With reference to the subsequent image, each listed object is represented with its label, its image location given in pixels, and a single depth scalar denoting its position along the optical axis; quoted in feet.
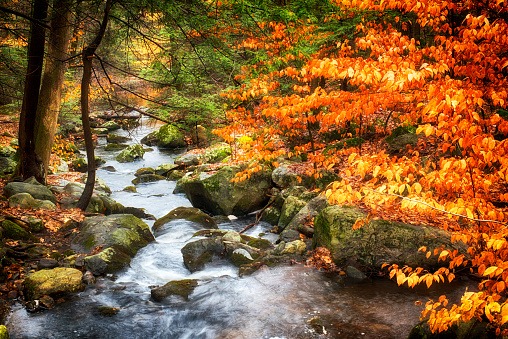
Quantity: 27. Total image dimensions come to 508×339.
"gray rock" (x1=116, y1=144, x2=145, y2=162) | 63.05
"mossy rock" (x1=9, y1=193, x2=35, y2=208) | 26.76
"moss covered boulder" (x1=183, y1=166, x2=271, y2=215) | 36.68
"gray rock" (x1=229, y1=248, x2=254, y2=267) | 24.75
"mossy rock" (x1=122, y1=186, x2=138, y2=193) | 45.53
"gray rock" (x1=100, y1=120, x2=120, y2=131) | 88.11
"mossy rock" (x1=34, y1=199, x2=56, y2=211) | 28.07
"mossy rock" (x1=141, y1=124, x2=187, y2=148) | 73.56
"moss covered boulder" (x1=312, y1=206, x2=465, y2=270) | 21.66
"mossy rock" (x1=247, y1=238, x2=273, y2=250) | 27.61
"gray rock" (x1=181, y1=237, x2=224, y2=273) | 24.94
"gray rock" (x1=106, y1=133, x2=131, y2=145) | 78.38
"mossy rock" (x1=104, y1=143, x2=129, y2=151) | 72.08
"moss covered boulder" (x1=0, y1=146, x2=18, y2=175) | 38.88
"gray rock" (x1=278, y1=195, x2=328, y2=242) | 28.33
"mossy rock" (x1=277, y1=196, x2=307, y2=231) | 31.77
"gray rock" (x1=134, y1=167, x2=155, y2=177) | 53.83
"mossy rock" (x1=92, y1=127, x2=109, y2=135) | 82.92
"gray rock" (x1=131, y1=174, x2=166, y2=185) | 49.98
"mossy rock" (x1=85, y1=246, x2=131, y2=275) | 21.86
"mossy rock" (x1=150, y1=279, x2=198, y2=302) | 20.15
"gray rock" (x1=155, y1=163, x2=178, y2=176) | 54.24
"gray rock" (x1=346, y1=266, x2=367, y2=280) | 21.56
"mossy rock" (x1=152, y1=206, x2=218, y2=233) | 33.06
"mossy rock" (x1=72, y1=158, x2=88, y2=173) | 56.08
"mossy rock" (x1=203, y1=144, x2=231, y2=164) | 52.19
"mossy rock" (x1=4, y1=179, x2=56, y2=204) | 28.47
